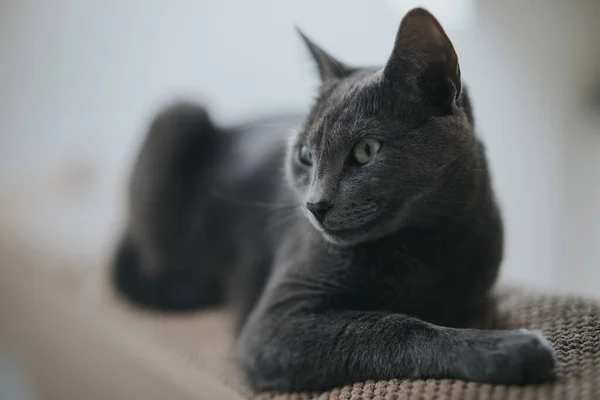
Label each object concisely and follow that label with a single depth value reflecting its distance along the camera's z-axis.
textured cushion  0.68
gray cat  0.70
